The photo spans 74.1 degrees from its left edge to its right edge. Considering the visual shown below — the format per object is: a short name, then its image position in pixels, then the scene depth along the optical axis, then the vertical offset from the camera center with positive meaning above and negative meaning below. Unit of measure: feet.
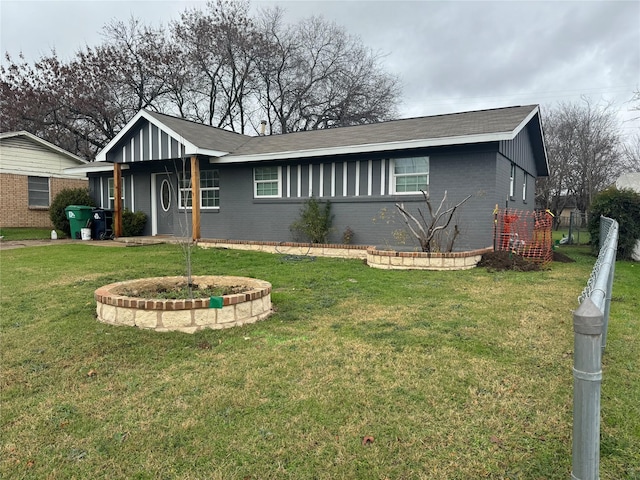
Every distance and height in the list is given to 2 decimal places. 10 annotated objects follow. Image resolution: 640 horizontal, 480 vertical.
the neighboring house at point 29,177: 57.21 +6.14
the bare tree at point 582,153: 88.69 +14.14
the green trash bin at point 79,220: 46.57 -0.02
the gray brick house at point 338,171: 33.47 +4.55
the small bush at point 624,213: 36.70 +0.50
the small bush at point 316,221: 38.27 -0.15
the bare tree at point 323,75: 92.43 +32.01
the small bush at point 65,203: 50.03 +2.02
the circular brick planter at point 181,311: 13.91 -3.09
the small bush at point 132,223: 48.49 -0.38
